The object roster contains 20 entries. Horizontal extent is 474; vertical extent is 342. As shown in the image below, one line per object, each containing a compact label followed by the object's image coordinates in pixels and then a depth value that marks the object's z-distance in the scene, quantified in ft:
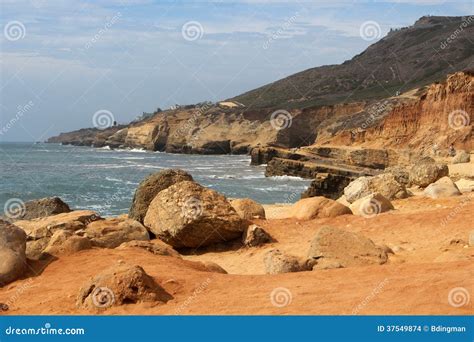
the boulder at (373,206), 53.52
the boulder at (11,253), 35.29
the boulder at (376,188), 62.18
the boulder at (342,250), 35.50
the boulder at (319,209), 54.08
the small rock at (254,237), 48.93
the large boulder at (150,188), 54.60
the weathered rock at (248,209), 56.39
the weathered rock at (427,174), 73.87
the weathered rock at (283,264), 35.35
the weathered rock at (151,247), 40.86
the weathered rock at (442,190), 60.54
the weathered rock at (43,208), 56.65
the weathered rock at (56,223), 44.68
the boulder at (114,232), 42.91
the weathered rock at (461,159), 120.47
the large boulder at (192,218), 48.44
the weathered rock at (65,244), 39.60
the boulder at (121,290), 28.55
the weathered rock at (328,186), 100.60
